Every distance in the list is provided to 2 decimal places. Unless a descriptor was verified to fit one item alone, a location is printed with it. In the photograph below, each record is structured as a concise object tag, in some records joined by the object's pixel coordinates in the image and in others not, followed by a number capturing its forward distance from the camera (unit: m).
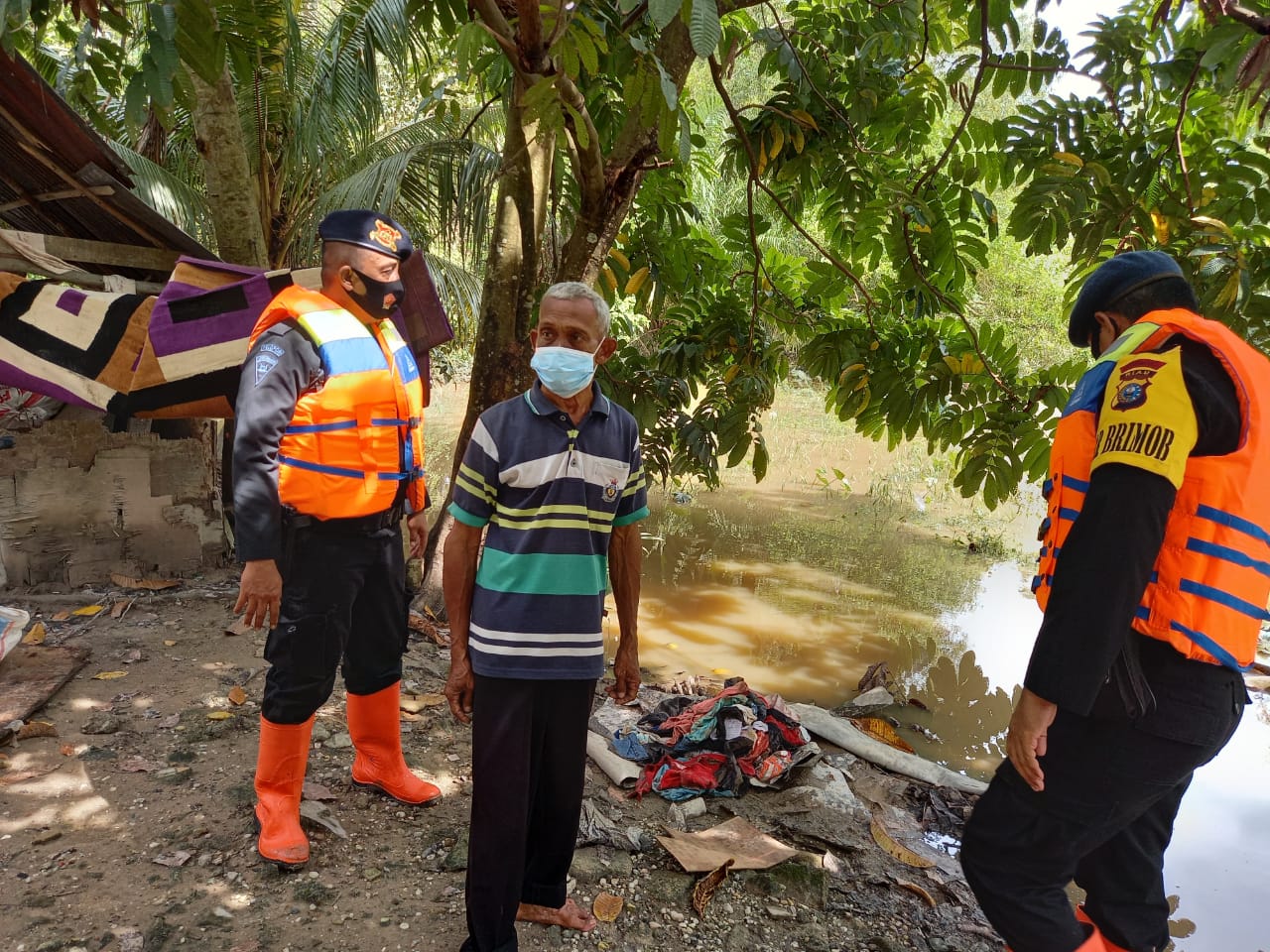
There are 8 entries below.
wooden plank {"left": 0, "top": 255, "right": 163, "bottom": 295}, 3.64
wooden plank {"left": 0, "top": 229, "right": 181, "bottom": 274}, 3.82
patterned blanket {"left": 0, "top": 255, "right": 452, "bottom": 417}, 3.22
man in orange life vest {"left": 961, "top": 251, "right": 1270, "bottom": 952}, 1.62
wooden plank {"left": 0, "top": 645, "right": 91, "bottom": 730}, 3.11
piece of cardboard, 2.85
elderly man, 2.00
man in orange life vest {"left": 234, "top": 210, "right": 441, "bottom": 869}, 2.27
